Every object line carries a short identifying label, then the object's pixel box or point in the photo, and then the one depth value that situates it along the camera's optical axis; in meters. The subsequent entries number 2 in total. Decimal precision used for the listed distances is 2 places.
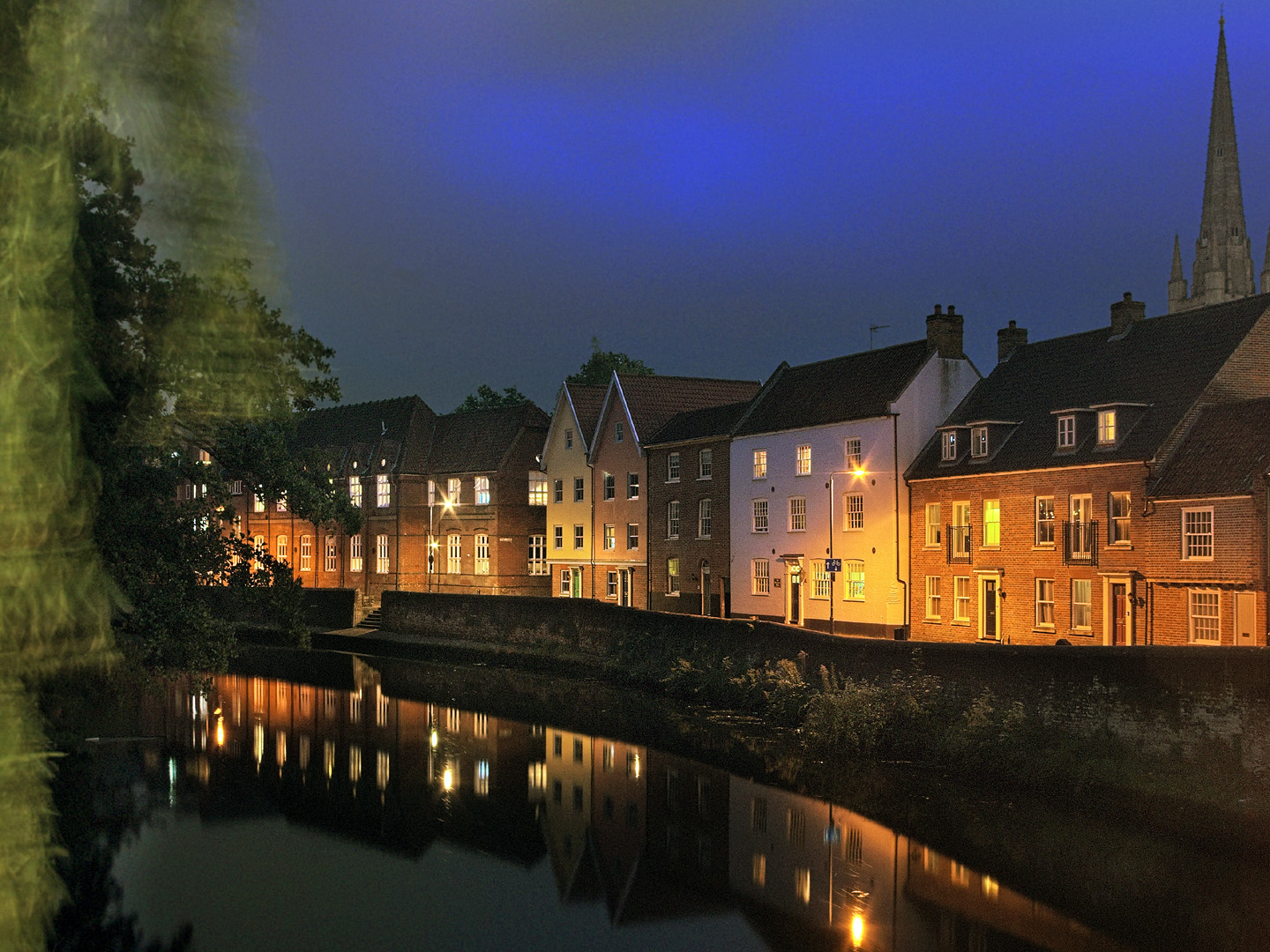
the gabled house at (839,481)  37.62
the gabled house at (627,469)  49.88
